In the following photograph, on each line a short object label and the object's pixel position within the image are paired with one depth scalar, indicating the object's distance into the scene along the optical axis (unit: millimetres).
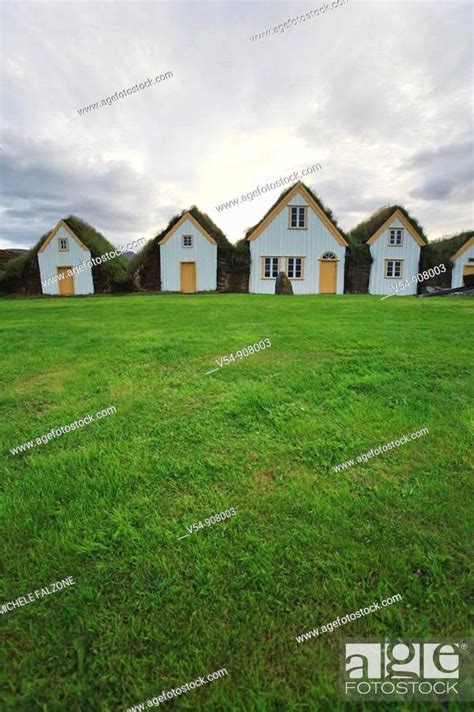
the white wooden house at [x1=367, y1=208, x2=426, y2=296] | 27891
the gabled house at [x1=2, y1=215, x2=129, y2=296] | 29938
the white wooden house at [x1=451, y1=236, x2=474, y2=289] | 29906
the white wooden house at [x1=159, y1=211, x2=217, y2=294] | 28000
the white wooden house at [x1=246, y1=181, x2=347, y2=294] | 26375
